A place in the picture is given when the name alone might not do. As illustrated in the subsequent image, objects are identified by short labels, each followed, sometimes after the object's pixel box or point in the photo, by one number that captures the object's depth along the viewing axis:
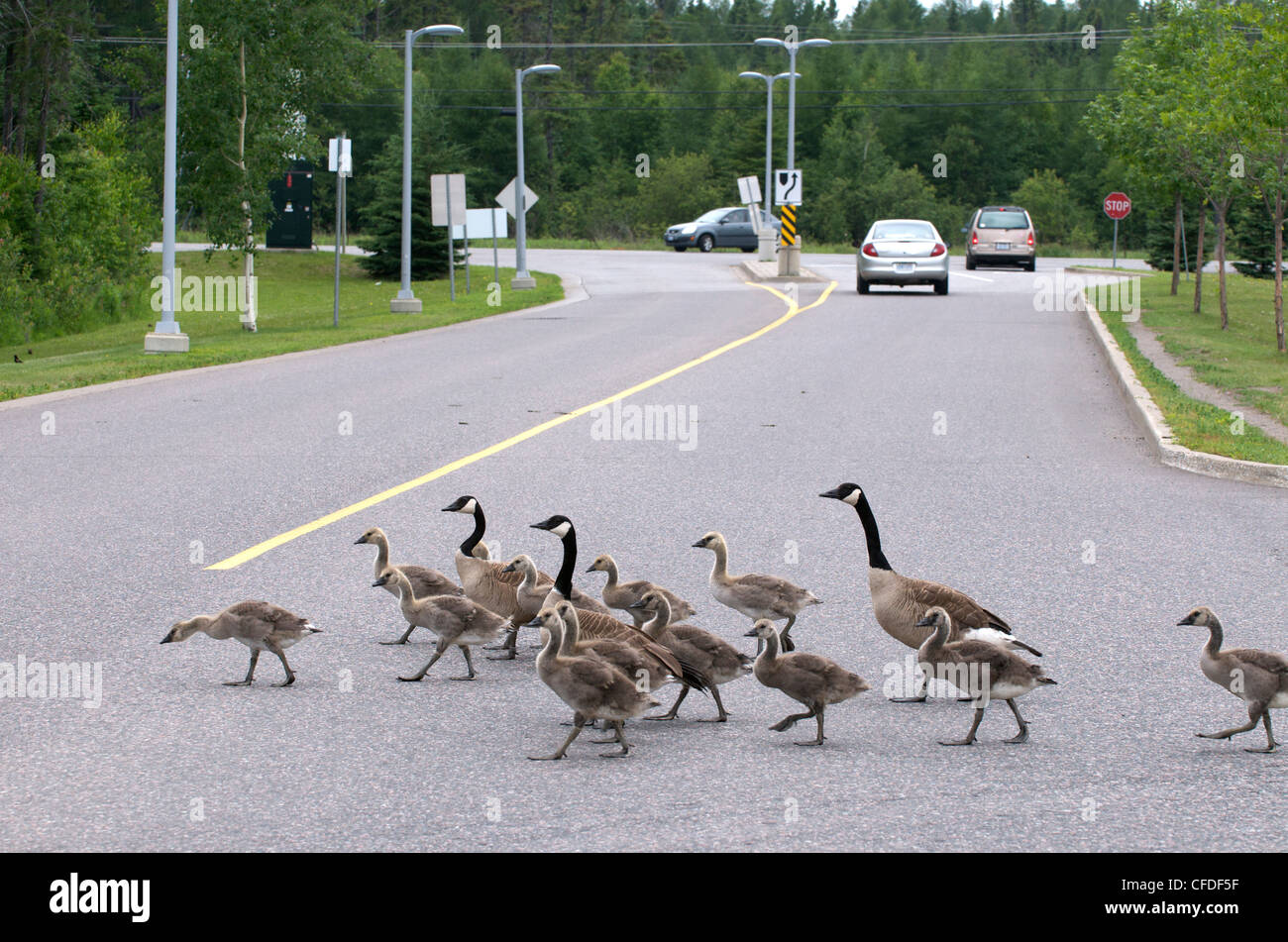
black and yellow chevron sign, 44.16
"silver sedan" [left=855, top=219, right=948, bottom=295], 35.34
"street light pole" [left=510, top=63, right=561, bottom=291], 39.72
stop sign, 47.47
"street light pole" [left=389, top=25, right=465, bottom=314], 32.34
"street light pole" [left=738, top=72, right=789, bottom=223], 50.33
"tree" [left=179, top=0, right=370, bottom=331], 26.33
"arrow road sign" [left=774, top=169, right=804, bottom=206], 43.62
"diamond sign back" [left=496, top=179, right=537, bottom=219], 38.44
